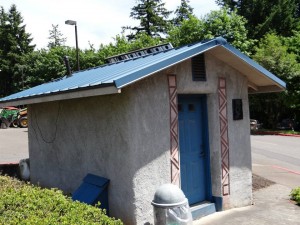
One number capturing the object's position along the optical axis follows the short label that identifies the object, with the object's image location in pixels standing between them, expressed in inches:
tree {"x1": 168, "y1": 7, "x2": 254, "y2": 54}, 1100.5
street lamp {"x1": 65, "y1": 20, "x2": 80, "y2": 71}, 586.3
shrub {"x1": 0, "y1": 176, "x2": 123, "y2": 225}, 175.5
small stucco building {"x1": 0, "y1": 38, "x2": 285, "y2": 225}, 239.6
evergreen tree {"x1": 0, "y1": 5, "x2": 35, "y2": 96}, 1795.0
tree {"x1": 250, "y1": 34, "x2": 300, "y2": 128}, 961.5
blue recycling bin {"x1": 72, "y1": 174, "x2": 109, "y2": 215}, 251.6
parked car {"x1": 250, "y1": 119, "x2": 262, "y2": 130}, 1043.3
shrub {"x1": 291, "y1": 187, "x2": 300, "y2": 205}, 317.2
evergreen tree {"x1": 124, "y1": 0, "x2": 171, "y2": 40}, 1782.7
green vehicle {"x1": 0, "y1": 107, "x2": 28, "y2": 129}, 1200.8
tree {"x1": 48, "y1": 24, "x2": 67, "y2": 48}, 2397.1
